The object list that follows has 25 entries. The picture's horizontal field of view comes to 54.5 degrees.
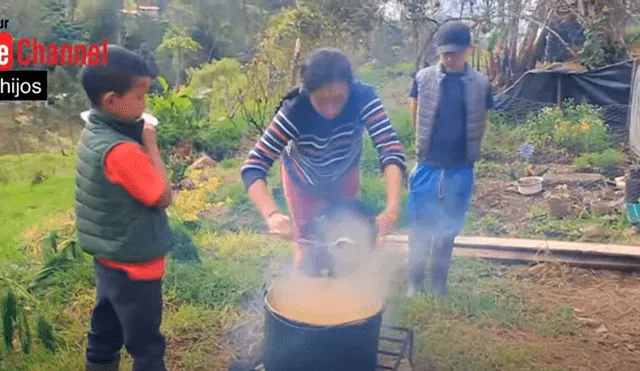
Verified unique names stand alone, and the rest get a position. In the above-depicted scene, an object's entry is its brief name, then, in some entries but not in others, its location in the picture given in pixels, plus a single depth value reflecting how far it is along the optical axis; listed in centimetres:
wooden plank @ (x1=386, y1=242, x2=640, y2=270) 496
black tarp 1065
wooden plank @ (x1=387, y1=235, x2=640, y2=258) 502
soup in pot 257
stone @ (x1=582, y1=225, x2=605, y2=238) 572
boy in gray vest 397
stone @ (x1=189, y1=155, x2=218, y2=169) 837
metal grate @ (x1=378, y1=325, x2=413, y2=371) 312
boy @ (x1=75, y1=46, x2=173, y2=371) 246
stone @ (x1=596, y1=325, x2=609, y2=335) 392
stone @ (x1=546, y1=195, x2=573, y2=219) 642
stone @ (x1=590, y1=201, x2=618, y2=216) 639
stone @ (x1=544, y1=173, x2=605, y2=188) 773
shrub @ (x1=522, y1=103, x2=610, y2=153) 944
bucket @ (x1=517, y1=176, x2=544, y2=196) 746
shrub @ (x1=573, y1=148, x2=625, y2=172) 846
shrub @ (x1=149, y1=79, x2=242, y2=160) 718
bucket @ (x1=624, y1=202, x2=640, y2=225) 581
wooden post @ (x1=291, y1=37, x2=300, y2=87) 971
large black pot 235
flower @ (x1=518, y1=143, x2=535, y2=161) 847
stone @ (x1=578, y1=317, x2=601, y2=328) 404
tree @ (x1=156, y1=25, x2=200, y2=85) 1156
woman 283
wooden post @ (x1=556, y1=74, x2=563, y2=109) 1104
